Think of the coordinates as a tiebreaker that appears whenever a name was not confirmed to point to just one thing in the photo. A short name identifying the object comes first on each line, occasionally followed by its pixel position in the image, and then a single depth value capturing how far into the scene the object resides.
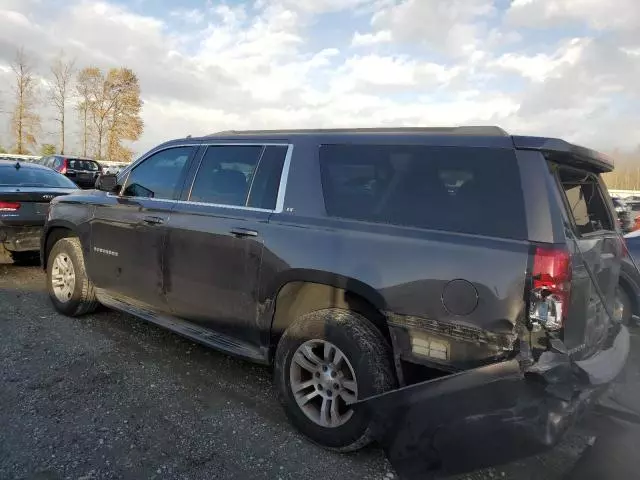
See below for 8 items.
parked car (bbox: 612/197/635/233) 7.31
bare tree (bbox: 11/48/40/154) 36.06
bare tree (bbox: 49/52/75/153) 38.81
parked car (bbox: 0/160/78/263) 6.86
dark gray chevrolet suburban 2.32
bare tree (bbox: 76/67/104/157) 39.31
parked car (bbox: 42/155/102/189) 20.55
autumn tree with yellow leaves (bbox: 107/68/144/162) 40.75
